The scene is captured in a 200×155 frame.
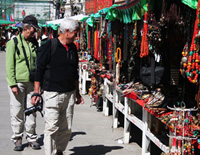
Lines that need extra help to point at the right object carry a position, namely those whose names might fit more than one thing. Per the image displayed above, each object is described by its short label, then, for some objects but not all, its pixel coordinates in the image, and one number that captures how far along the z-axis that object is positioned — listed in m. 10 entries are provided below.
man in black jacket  4.91
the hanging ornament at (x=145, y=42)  5.55
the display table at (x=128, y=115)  5.57
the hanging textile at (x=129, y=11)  5.68
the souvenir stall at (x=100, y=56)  9.11
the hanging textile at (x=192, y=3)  4.11
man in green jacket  5.78
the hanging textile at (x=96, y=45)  10.83
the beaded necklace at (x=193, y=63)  4.08
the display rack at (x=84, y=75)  11.79
